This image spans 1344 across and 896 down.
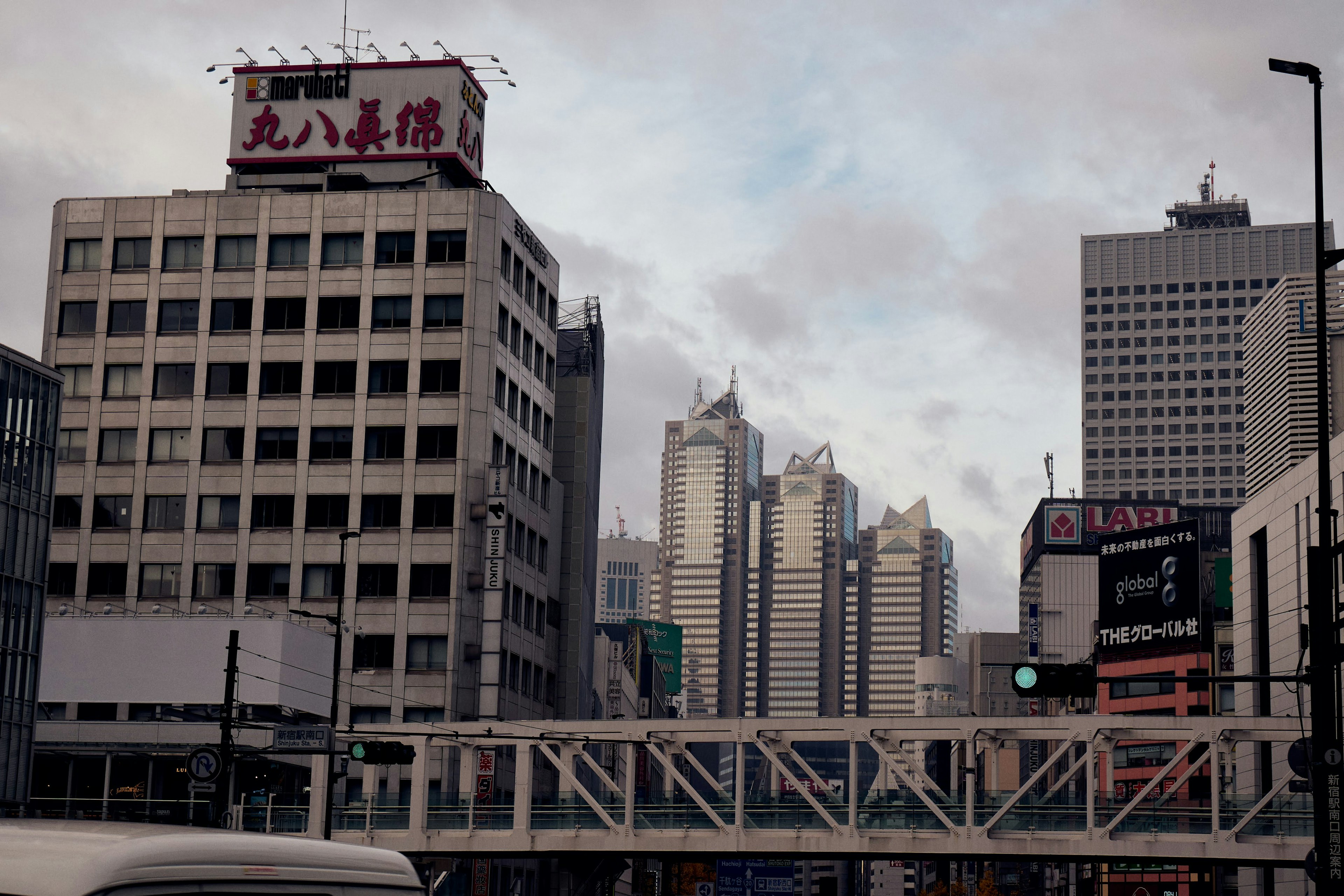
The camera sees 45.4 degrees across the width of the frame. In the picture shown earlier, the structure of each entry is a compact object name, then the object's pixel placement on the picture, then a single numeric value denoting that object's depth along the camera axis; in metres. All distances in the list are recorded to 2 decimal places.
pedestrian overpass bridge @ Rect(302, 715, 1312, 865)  53.50
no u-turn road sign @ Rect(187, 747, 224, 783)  36.53
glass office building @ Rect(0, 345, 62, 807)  64.06
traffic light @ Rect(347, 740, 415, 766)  45.88
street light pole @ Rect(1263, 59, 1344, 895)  22.56
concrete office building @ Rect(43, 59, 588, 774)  86.31
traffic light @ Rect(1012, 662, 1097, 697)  24.11
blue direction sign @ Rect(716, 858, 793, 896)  59.12
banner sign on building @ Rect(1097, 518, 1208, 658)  149.38
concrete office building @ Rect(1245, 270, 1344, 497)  187.12
